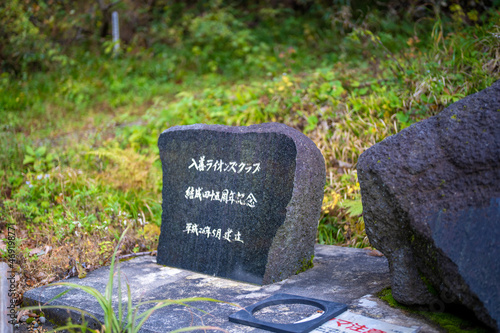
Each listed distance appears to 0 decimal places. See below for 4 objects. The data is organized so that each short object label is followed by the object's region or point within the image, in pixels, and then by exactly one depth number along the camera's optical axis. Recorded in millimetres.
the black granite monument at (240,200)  3109
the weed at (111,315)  2181
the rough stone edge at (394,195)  2438
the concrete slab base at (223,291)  2527
